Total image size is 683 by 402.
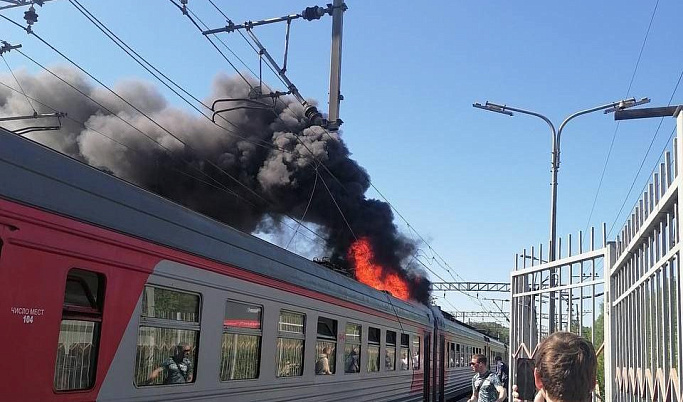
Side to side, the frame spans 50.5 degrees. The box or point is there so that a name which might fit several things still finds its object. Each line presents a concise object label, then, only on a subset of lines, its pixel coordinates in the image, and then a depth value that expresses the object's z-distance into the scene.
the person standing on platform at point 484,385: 8.65
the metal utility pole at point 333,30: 9.29
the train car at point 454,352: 17.94
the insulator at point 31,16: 9.56
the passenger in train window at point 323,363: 9.26
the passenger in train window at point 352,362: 10.41
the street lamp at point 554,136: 12.99
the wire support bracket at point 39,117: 14.74
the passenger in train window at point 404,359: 13.82
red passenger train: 4.40
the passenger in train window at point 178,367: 5.83
